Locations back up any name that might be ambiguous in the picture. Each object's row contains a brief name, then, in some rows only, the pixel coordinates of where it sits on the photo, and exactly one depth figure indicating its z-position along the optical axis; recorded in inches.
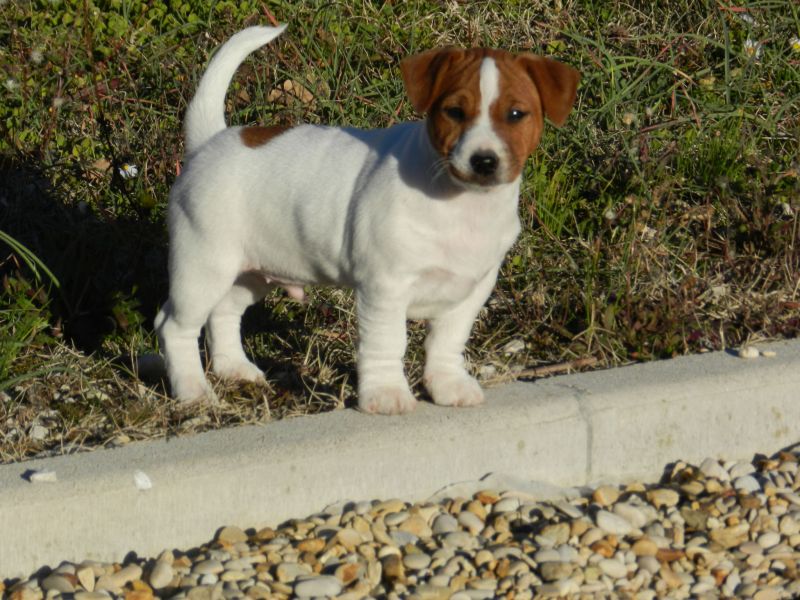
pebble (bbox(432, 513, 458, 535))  140.9
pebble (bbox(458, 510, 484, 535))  141.6
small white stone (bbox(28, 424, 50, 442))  160.9
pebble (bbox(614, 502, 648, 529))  144.1
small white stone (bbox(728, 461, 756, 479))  159.6
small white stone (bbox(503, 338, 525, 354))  191.2
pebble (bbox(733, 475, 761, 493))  154.6
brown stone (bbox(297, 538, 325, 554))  134.5
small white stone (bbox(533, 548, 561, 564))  132.0
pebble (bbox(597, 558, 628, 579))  131.4
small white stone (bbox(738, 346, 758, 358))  172.4
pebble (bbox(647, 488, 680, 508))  149.6
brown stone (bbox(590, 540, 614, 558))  135.2
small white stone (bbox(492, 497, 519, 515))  146.2
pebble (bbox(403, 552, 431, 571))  131.6
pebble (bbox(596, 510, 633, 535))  141.0
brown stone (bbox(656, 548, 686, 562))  135.6
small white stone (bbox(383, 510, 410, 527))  140.9
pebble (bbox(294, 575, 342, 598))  125.3
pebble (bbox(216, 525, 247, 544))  138.6
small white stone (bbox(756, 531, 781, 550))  140.6
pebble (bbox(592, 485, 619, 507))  150.6
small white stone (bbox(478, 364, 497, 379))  179.5
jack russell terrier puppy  145.6
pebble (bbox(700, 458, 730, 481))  158.1
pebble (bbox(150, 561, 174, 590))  128.6
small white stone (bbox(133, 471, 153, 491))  135.2
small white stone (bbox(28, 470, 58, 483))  133.2
